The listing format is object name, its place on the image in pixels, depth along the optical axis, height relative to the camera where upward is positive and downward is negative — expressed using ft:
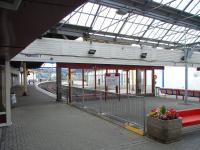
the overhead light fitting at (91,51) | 35.33 +4.64
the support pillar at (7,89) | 20.94 -1.90
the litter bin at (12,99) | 35.88 -5.41
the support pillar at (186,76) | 36.75 -0.92
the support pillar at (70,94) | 37.95 -4.78
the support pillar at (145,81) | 48.40 -2.54
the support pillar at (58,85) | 40.20 -2.76
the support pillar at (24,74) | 53.22 -0.10
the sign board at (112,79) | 33.29 -1.20
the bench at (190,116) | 17.52 -4.99
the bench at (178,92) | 41.32 -5.22
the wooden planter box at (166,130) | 15.43 -5.35
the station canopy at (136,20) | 40.05 +14.49
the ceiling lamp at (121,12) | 37.78 +13.82
